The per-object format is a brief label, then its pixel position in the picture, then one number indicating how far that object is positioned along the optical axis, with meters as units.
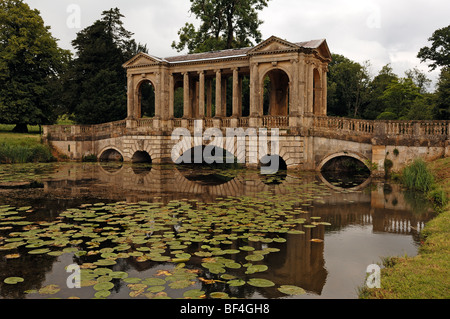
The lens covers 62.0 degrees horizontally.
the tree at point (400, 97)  35.18
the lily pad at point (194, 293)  5.08
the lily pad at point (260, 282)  5.50
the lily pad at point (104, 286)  5.29
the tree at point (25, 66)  33.97
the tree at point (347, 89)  42.31
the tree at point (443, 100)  22.28
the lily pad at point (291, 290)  5.30
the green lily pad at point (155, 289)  5.24
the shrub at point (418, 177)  14.55
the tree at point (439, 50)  44.25
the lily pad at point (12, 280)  5.52
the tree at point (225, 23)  36.12
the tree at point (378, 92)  39.78
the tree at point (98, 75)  35.25
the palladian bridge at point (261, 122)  19.33
